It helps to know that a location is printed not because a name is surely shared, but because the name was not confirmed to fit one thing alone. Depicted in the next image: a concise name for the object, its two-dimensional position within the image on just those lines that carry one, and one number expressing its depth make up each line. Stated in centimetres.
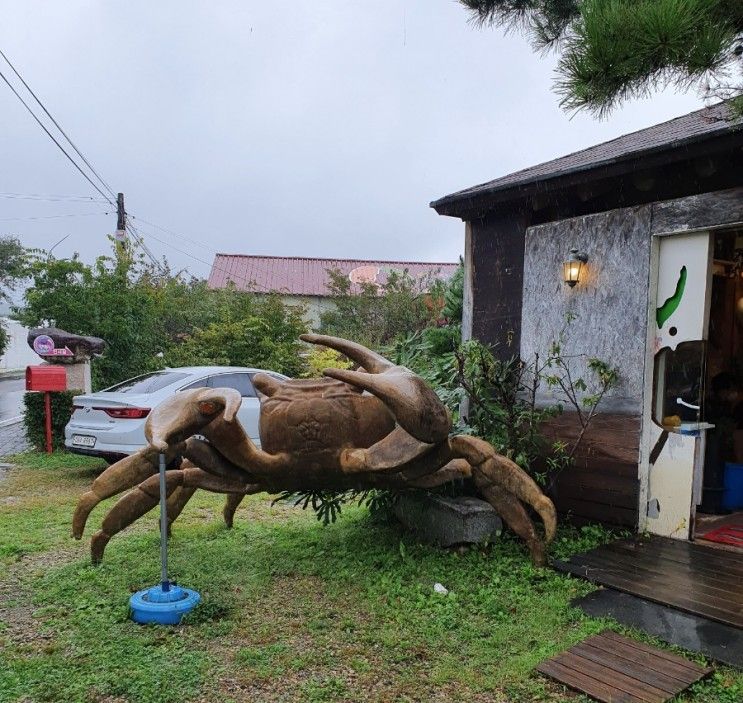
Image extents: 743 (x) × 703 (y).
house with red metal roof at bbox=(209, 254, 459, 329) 2542
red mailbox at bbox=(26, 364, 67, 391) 953
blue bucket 624
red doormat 505
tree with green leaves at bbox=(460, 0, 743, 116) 248
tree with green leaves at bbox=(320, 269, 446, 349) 1733
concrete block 489
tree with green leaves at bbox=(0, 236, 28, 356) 3136
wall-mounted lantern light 557
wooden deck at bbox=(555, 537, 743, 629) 379
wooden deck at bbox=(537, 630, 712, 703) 296
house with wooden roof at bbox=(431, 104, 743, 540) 486
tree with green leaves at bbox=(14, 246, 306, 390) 1130
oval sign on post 997
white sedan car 758
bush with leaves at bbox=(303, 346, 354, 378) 1393
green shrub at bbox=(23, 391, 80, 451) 993
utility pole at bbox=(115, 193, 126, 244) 1755
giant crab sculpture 375
